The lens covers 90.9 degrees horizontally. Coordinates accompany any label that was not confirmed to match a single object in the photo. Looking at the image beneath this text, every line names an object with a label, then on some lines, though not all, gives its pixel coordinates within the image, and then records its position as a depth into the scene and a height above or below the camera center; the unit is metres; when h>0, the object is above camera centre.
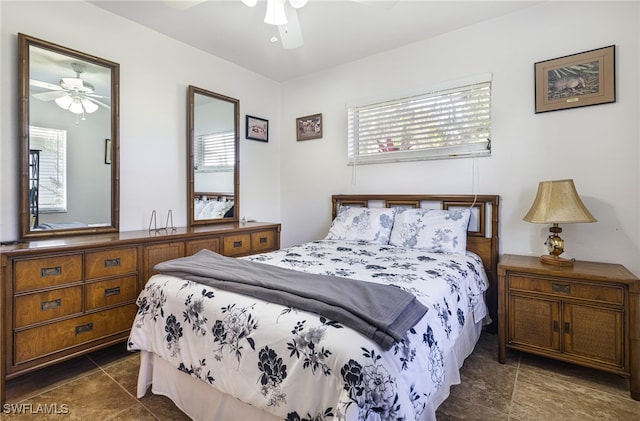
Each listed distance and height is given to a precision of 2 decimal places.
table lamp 2.01 -0.01
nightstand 1.79 -0.64
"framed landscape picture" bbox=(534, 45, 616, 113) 2.15 +0.92
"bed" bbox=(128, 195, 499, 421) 1.02 -0.50
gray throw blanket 1.08 -0.34
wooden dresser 1.70 -0.49
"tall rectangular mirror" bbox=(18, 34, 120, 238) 2.06 +0.49
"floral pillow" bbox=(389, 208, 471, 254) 2.40 -0.16
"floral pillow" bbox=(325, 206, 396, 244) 2.77 -0.14
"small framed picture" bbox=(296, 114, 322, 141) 3.67 +0.98
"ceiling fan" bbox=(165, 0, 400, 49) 1.83 +1.20
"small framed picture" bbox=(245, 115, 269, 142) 3.62 +0.96
